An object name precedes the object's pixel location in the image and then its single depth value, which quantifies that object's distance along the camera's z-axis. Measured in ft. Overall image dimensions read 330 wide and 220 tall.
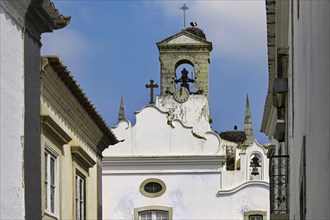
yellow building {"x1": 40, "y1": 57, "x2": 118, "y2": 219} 68.54
